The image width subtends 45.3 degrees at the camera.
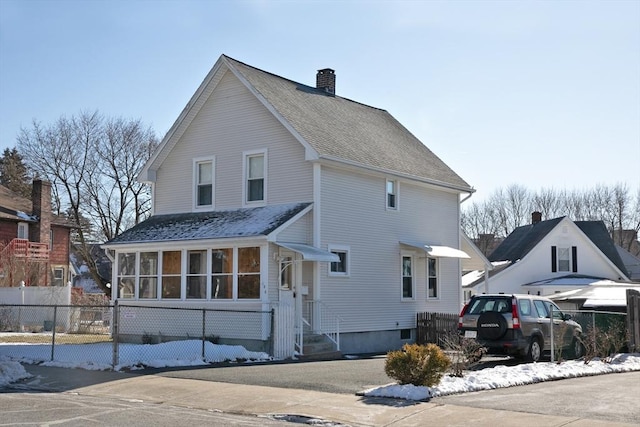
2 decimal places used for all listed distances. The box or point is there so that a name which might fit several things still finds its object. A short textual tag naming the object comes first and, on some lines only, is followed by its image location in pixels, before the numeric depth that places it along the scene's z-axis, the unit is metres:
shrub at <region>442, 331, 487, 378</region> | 14.30
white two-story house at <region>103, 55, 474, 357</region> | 22.12
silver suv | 18.36
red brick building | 38.44
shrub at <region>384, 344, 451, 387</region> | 12.87
